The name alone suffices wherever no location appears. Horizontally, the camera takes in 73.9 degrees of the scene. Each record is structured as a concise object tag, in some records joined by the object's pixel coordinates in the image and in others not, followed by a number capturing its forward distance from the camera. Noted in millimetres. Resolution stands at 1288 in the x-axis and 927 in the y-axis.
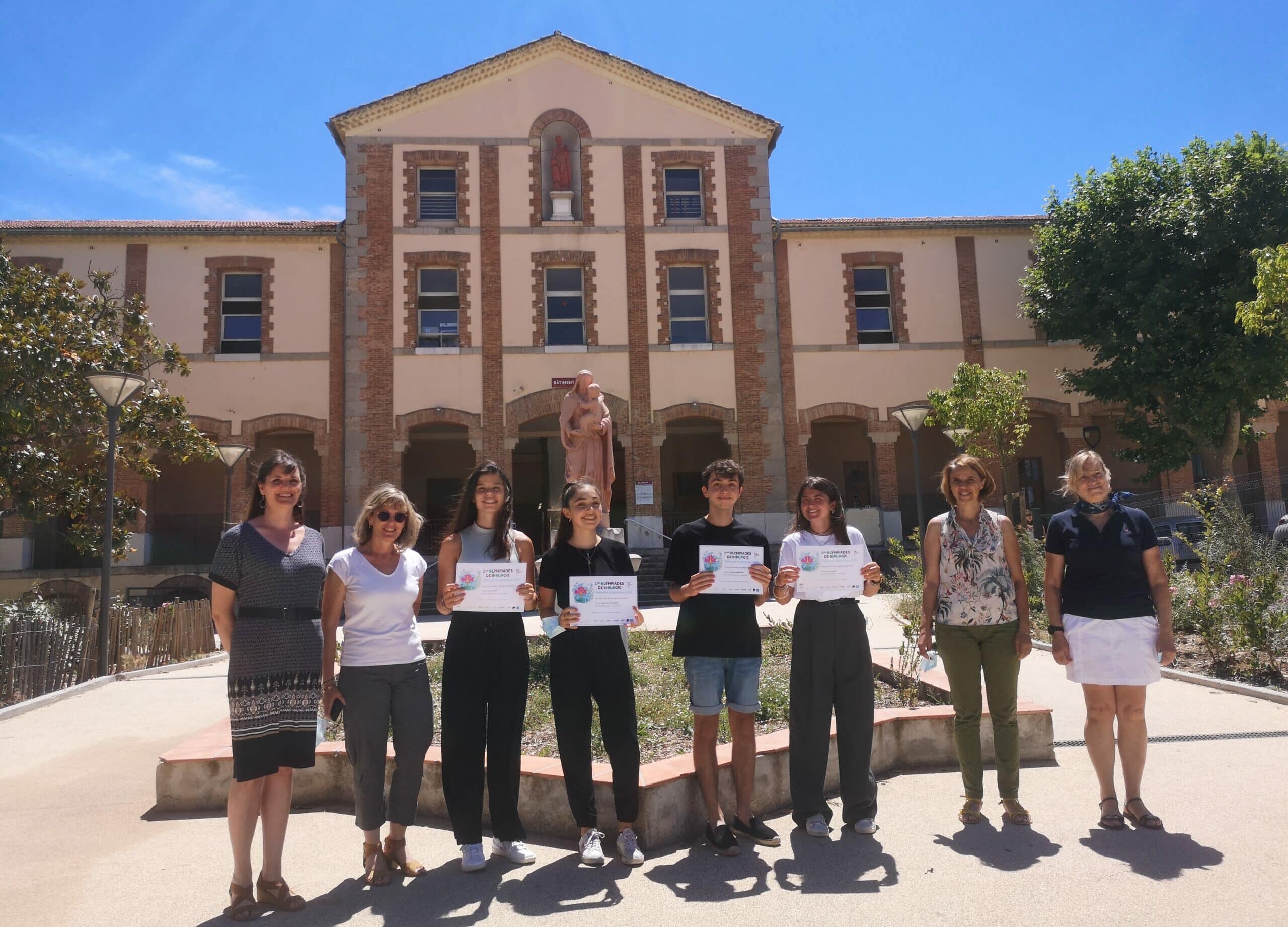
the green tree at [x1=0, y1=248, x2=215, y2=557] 12023
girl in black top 4105
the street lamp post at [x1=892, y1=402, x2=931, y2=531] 15109
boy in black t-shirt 4207
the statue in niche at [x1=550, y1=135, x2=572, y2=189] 21688
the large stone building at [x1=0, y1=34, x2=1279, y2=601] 20734
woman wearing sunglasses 3914
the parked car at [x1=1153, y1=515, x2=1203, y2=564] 17422
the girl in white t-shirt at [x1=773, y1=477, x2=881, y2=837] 4391
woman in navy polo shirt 4363
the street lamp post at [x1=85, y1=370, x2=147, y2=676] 10734
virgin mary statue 8359
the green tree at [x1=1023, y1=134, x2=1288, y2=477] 18156
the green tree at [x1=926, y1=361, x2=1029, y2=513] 16406
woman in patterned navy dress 3631
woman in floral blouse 4496
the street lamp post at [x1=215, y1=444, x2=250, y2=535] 17453
